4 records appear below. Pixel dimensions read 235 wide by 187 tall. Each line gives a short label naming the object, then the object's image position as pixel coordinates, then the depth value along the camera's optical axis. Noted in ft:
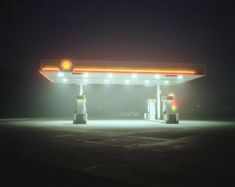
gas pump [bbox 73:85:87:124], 77.56
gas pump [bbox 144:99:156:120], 107.25
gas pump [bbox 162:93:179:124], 79.51
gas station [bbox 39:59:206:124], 70.59
